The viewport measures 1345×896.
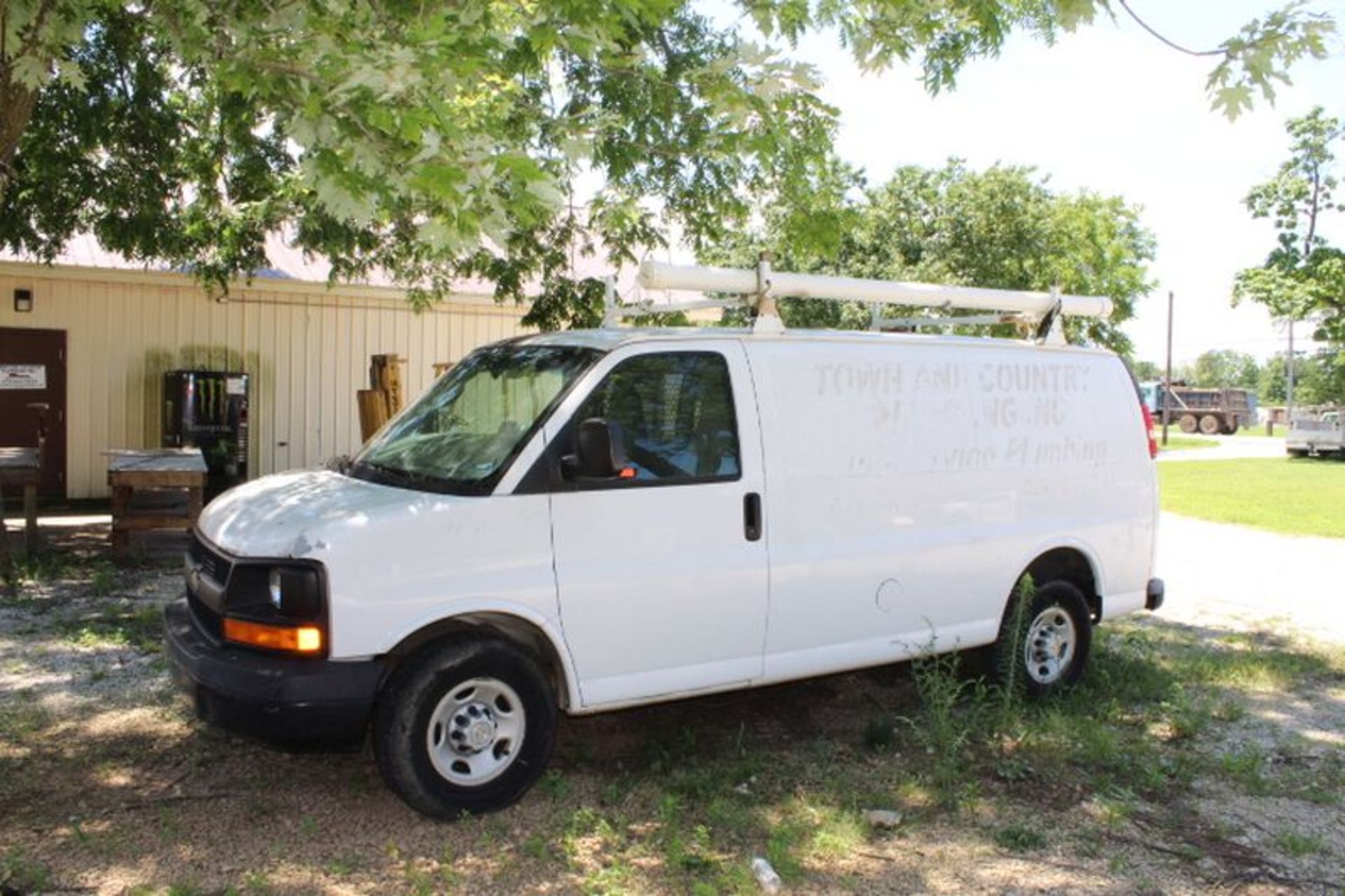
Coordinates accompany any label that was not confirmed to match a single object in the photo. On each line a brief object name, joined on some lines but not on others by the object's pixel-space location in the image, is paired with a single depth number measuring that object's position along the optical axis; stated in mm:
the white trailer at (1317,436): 34281
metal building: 13594
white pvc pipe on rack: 5160
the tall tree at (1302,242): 23875
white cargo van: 4129
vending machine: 13461
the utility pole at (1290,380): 53719
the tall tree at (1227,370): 116425
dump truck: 53562
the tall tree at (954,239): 19859
